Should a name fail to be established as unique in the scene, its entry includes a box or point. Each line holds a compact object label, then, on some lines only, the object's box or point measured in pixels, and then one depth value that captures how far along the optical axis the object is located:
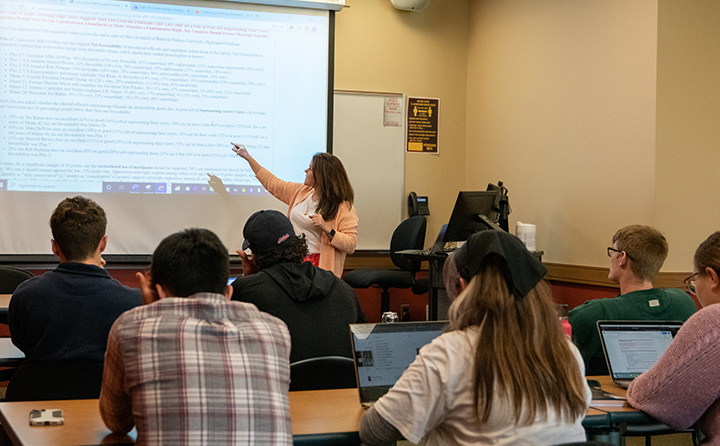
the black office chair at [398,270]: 5.11
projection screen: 4.54
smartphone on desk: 1.56
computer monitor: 4.27
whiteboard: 5.57
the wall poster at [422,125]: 5.75
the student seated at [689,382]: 1.76
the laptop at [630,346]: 2.14
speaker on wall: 5.47
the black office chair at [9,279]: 3.73
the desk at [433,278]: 4.42
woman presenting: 4.28
